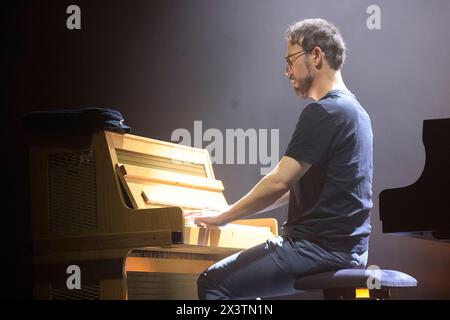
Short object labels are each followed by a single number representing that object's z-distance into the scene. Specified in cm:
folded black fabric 726
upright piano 704
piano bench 616
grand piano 652
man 643
